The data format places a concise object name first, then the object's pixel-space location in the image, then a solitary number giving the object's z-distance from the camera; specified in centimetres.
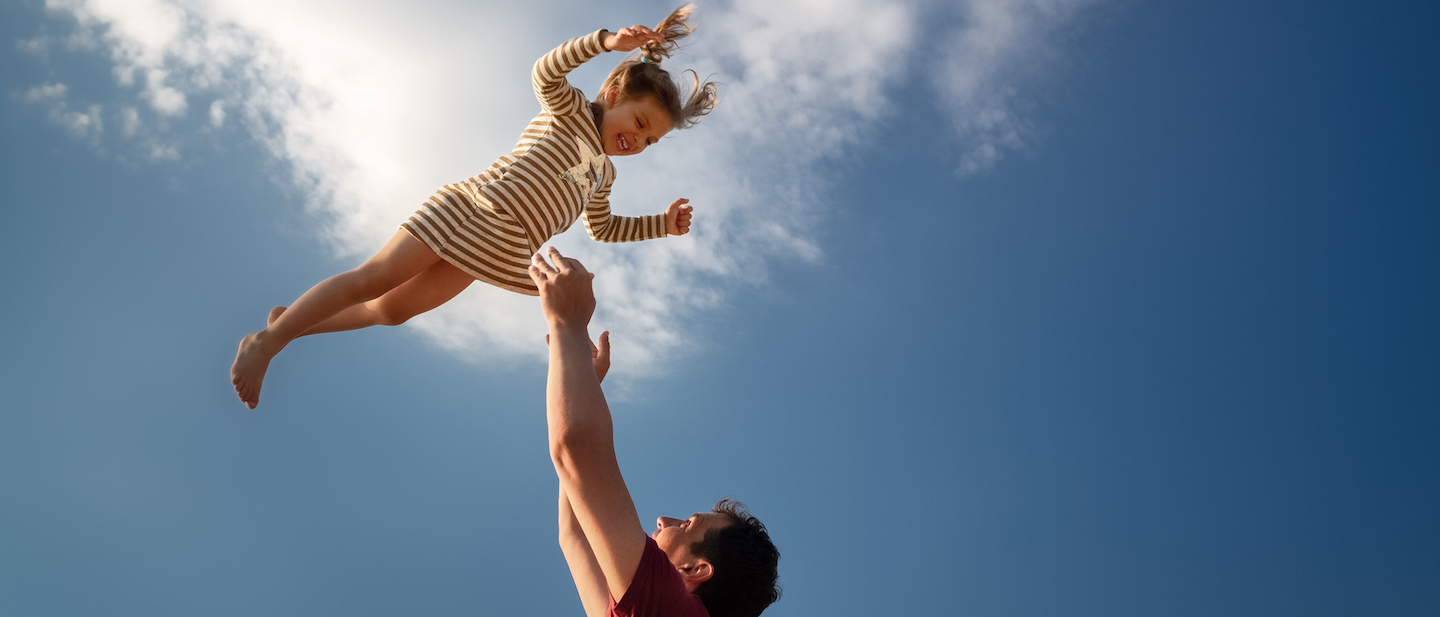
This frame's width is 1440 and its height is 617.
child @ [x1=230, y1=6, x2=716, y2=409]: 251
